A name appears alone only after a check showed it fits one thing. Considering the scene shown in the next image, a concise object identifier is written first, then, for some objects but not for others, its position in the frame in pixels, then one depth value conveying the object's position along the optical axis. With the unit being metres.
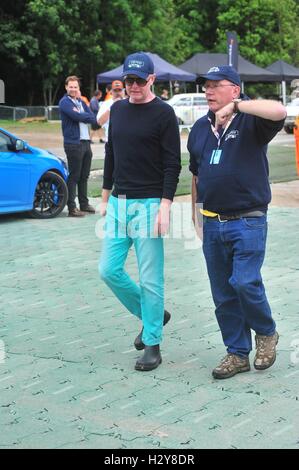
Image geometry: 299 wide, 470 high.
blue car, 11.57
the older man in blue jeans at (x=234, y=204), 4.76
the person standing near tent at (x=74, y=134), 11.80
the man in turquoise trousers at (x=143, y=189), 5.20
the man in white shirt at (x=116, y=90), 11.75
